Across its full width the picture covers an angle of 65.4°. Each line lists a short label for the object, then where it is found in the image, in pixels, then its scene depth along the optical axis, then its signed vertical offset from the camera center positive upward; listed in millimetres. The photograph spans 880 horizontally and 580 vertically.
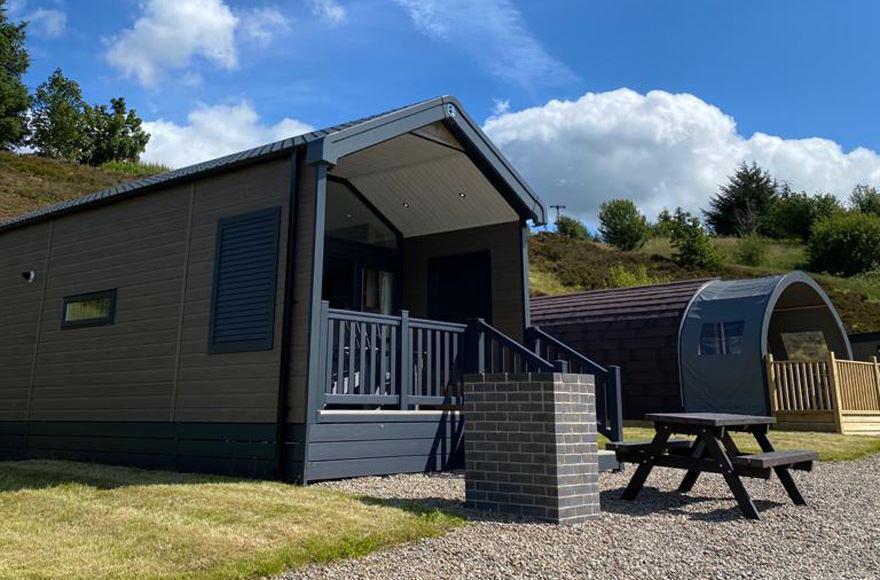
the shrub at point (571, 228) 49938 +13161
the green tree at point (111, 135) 53031 +20962
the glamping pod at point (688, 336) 14211 +1601
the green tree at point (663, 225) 45897 +12965
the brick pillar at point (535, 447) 5051 -296
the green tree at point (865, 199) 48812 +15179
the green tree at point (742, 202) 52250 +15971
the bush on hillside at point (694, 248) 37438 +8872
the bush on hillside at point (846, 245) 39219 +9550
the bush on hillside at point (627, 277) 31712 +6312
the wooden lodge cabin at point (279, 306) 6895 +1250
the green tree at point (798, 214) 47594 +13615
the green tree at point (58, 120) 48000 +20007
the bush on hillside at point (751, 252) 41906 +9679
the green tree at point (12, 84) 41406 +19551
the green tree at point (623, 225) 46219 +12727
